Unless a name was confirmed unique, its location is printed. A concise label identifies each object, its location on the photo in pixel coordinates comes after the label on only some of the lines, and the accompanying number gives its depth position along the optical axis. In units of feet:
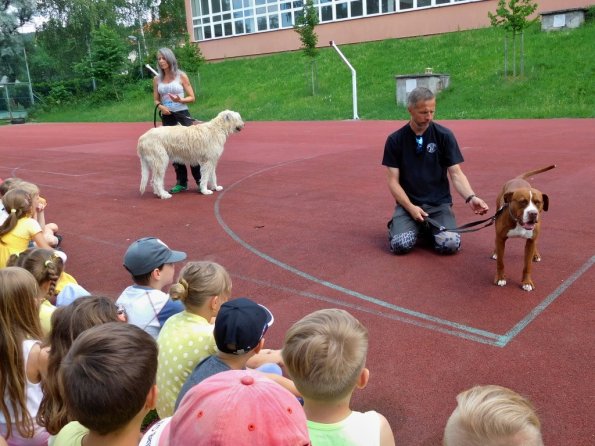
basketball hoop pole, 74.97
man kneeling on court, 20.34
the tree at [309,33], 95.96
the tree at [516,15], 72.08
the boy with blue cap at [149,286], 12.34
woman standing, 31.86
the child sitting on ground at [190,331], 10.16
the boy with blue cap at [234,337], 9.02
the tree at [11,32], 157.17
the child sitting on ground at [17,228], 17.51
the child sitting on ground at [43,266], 12.59
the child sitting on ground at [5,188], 19.63
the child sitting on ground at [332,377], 7.30
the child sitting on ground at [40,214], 18.80
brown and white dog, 16.20
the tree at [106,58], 140.87
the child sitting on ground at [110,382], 6.20
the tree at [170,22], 200.85
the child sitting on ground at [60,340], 8.97
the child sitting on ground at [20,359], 9.40
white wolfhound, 31.91
